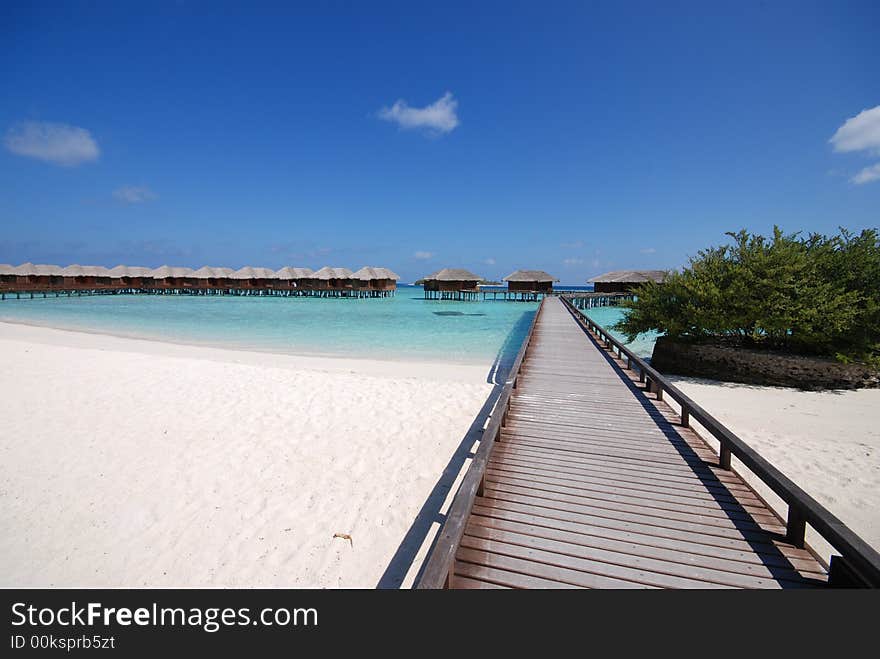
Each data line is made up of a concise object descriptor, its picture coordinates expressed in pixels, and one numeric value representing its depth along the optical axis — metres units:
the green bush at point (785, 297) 8.77
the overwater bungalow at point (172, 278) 45.38
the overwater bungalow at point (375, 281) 44.12
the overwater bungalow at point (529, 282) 39.06
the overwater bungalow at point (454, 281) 39.19
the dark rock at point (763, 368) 8.56
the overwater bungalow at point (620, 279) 34.31
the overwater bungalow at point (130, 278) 44.00
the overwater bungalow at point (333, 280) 44.34
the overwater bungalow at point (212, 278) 46.50
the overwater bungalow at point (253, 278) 46.38
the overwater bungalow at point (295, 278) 45.41
